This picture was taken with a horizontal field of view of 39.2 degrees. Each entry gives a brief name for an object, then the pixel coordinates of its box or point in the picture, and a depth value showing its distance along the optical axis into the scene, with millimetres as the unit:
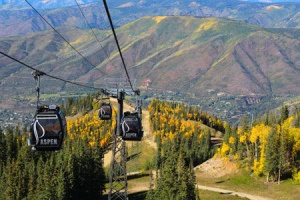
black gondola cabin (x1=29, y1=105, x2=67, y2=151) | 26172
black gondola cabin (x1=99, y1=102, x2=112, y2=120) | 56406
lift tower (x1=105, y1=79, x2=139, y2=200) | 44969
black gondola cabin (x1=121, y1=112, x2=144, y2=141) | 42875
